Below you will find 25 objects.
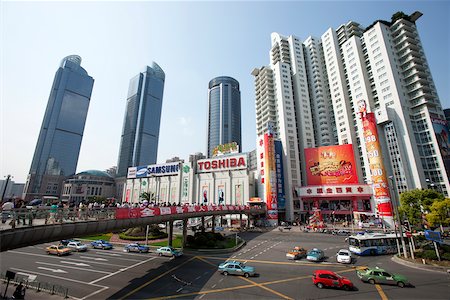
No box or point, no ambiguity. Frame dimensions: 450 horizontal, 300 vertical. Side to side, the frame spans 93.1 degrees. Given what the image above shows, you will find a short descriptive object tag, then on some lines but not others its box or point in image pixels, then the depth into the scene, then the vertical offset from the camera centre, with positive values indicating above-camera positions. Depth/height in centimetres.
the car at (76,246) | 3553 -655
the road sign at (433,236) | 2572 -351
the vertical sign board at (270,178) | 7181 +949
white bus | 3156 -557
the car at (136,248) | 3559 -684
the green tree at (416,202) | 3636 +68
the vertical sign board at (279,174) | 7475 +1127
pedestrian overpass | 1410 -136
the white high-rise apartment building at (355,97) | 6850 +4357
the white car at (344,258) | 2719 -641
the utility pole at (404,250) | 2749 -553
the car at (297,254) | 2997 -660
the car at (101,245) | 3812 -675
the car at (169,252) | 3234 -677
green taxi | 1961 -654
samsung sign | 10094 +1722
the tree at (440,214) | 2892 -104
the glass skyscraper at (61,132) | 16375 +5808
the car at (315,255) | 2868 -655
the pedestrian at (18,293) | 1724 -683
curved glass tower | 19754 +6221
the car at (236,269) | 2308 -672
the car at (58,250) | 3283 -667
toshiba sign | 8556 +1726
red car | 1913 -659
